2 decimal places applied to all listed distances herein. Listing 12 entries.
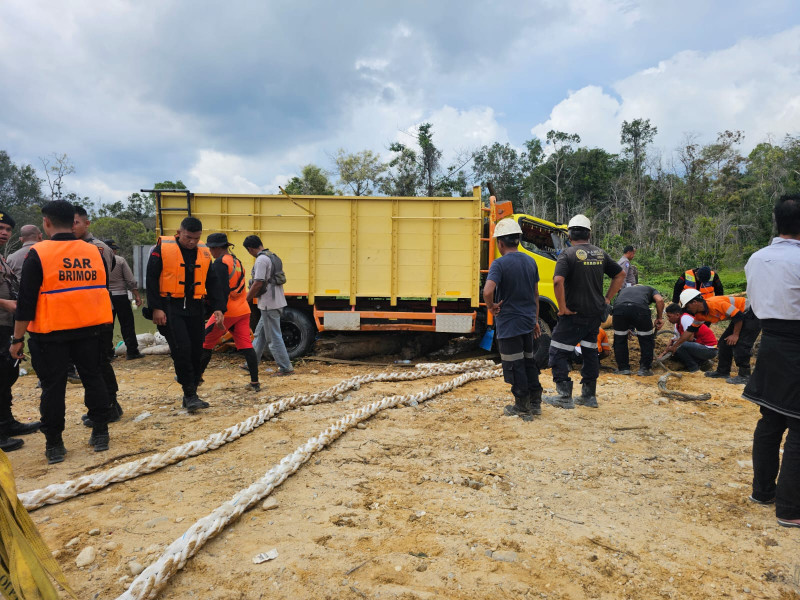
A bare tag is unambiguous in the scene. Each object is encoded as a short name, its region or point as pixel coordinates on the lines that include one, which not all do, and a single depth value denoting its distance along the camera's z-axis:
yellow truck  7.09
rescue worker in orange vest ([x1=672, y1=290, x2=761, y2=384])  5.80
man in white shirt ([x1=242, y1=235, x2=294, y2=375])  5.82
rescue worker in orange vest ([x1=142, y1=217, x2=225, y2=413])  4.18
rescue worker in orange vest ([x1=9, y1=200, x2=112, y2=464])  3.22
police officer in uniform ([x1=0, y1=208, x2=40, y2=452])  3.69
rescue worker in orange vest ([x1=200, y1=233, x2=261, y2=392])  4.75
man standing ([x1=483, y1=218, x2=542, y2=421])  4.16
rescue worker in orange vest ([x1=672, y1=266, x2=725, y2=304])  6.86
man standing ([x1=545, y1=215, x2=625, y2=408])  4.42
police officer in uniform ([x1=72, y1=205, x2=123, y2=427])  4.08
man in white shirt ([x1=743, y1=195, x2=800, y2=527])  2.54
